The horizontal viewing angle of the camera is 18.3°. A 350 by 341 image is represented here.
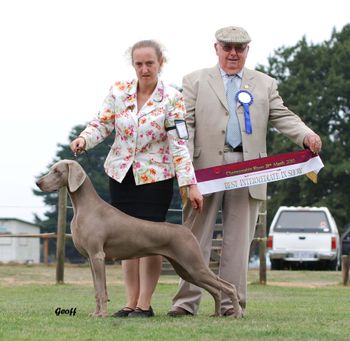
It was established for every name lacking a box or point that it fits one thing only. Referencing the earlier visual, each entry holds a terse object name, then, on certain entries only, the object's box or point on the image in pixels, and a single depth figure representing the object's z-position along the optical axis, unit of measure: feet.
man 27.32
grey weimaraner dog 24.72
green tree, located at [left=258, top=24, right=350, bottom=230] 169.27
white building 166.20
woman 25.61
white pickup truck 101.09
